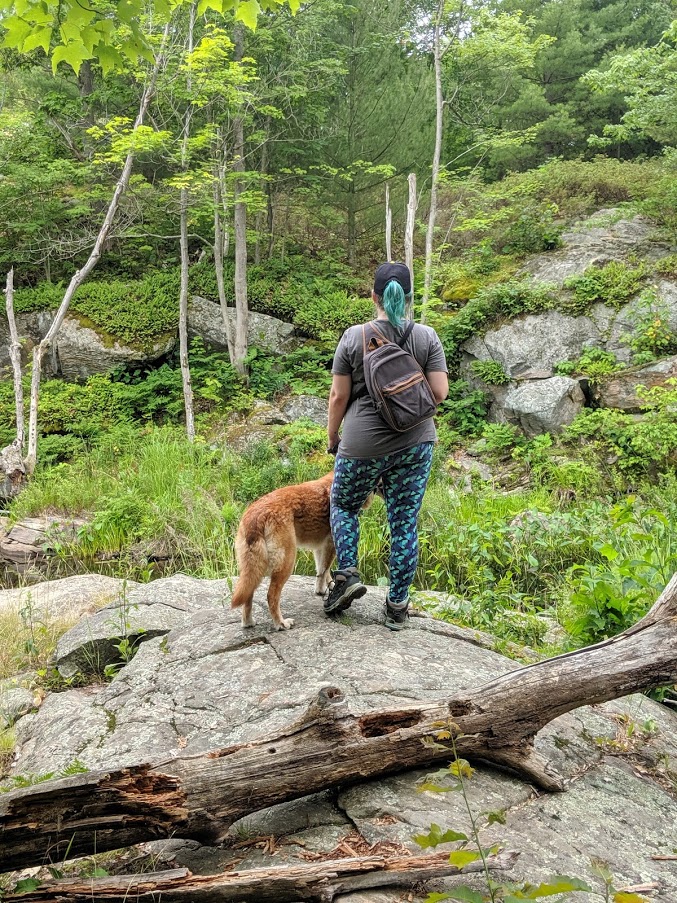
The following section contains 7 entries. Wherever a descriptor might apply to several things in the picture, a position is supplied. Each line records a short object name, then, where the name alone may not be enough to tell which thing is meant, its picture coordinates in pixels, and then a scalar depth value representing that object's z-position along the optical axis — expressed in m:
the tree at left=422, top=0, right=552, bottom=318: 13.95
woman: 3.82
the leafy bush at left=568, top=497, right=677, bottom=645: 3.94
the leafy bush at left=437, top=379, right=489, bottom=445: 12.75
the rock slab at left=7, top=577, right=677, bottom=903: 2.31
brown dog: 4.06
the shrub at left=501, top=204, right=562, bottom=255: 14.79
